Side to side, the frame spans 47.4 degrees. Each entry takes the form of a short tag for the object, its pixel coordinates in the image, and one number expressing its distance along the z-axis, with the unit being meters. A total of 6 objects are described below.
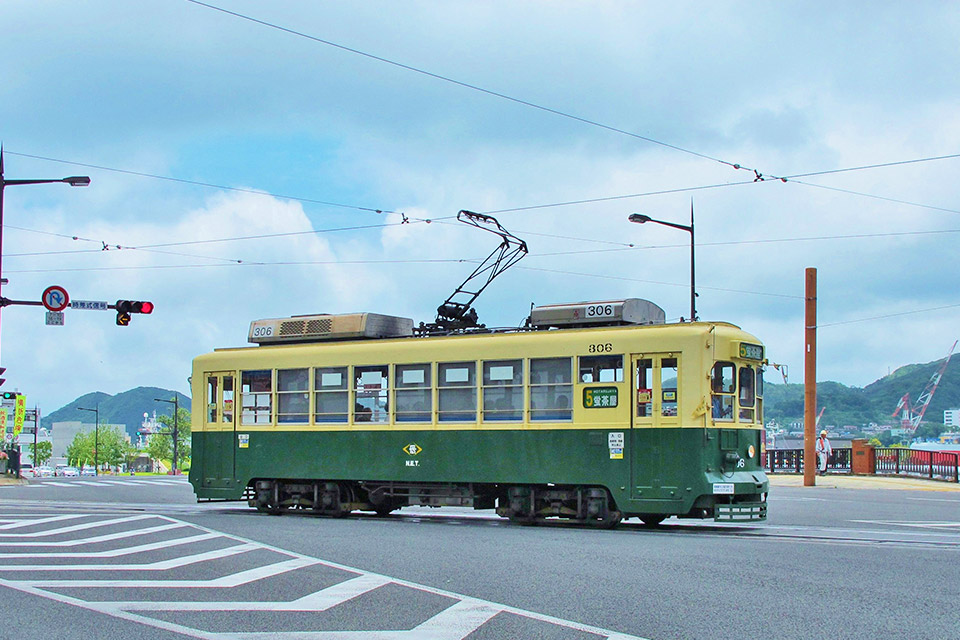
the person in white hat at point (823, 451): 38.72
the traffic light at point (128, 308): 27.50
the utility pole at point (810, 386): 32.38
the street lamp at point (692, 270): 29.22
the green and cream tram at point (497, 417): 16.50
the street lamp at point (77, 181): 28.12
